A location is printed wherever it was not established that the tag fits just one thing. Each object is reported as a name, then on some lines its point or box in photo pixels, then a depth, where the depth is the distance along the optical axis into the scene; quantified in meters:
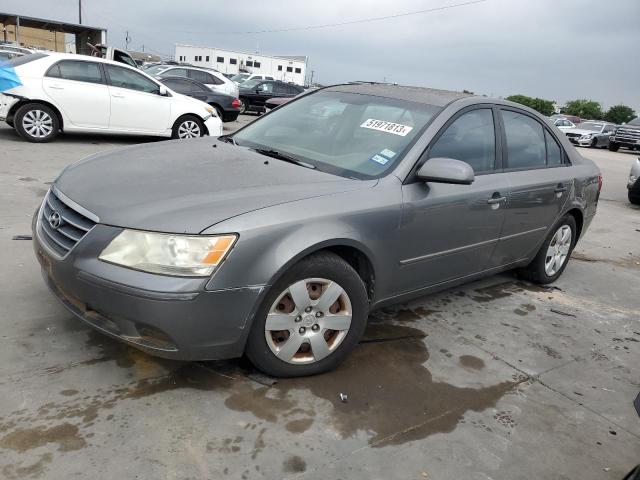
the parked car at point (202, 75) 15.40
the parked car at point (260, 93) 19.52
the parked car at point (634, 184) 9.48
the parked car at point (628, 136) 24.00
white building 74.44
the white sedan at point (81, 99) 8.43
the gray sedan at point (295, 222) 2.38
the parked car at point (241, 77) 23.89
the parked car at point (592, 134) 26.92
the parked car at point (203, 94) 13.33
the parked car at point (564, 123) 28.58
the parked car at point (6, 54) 17.31
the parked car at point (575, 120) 37.43
